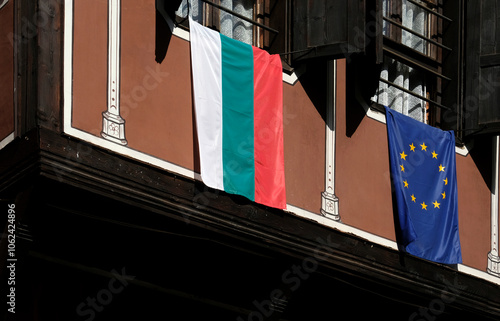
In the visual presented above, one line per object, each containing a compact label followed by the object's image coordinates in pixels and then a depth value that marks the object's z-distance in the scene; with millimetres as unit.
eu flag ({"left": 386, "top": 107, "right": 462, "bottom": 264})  16312
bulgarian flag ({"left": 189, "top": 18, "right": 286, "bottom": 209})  14117
